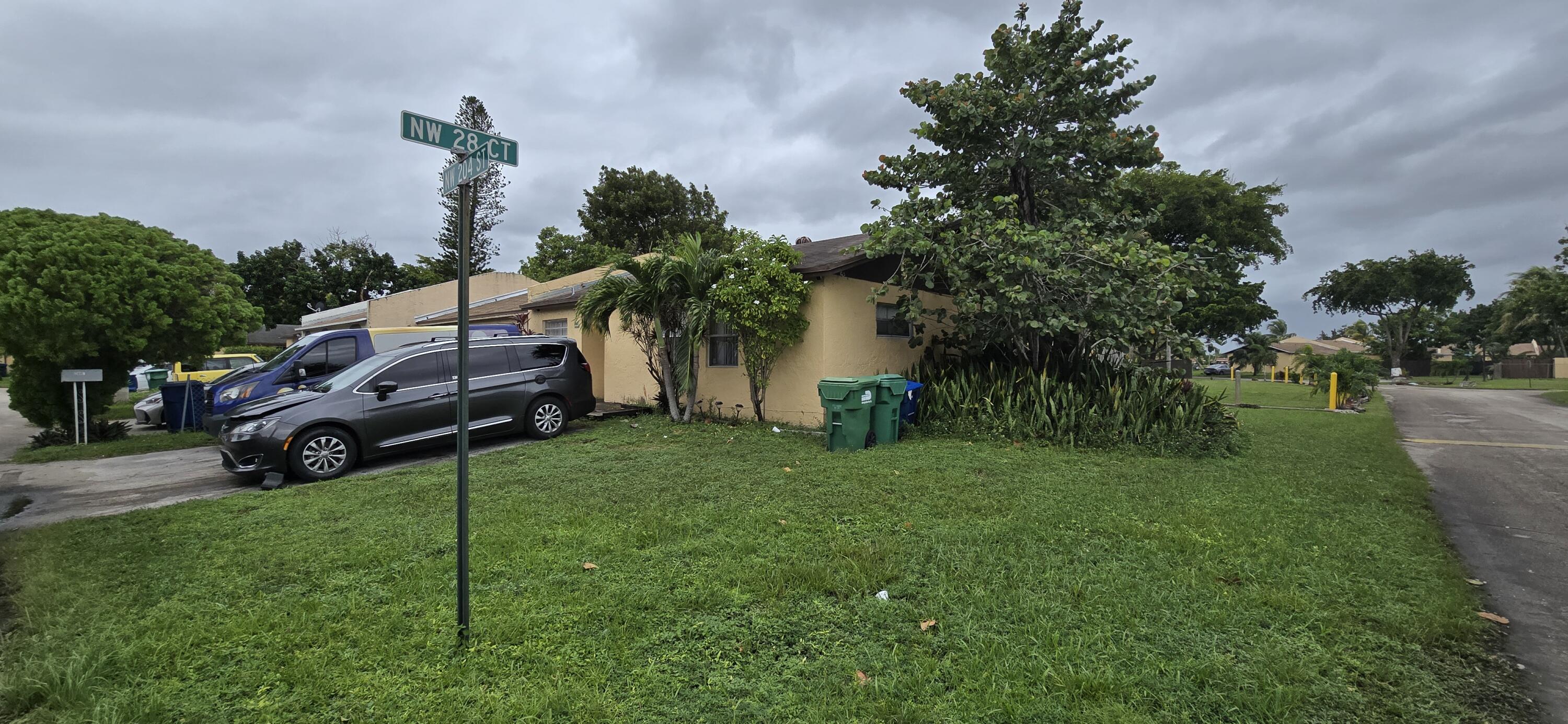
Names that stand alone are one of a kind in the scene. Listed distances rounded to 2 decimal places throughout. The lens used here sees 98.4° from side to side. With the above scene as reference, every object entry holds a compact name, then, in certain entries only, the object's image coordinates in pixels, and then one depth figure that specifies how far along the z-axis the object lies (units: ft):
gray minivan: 23.99
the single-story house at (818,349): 34.40
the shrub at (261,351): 94.20
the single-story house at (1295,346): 209.05
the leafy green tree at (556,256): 103.24
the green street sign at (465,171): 9.80
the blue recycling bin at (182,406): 39.06
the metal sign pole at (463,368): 9.55
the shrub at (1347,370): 60.64
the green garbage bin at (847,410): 27.61
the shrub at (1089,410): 28.84
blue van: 33.99
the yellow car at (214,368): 48.78
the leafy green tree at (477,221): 111.14
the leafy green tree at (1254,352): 105.29
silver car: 42.55
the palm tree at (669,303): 34.40
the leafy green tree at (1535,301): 73.05
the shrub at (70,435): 35.91
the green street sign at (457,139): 9.77
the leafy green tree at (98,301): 30.89
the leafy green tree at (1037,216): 29.30
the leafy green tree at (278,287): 134.92
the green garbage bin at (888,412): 29.48
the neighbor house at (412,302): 79.15
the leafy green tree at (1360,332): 153.07
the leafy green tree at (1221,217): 83.35
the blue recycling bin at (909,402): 31.65
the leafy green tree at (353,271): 139.33
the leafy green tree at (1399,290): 142.31
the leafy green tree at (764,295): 32.89
